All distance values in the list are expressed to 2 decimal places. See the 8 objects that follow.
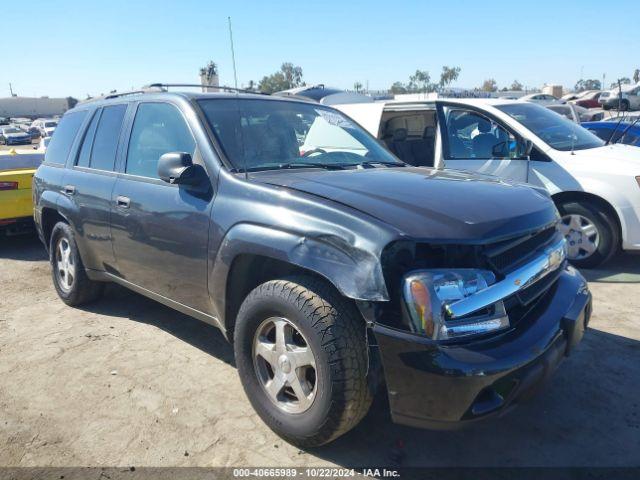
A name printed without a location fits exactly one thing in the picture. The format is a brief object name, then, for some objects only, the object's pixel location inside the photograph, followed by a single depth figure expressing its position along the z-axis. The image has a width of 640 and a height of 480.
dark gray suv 2.26
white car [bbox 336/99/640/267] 5.39
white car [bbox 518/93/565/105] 27.90
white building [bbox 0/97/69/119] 79.19
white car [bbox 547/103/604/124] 10.34
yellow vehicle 6.68
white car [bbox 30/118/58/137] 35.38
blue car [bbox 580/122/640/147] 8.25
